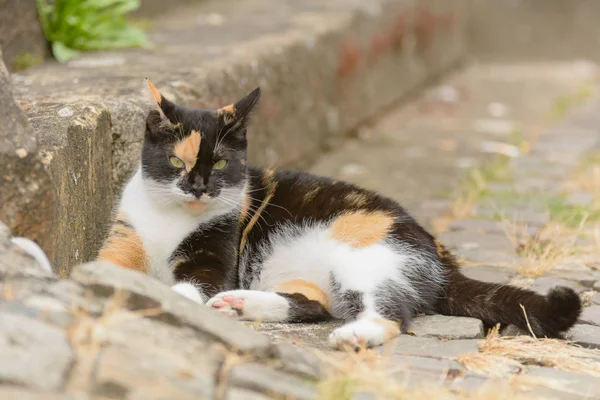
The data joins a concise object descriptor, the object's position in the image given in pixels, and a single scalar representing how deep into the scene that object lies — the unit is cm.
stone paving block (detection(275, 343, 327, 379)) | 465
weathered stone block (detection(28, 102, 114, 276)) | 608
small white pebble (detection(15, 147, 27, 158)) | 503
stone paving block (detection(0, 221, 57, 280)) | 458
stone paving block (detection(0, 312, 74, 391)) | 396
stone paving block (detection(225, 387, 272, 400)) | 425
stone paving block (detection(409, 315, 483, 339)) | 609
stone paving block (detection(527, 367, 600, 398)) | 520
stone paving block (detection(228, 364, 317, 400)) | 435
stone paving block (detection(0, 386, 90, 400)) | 381
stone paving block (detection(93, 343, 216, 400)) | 410
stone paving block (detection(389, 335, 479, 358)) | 564
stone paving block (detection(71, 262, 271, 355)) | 466
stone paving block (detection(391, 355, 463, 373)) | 530
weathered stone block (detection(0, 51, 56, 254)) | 501
